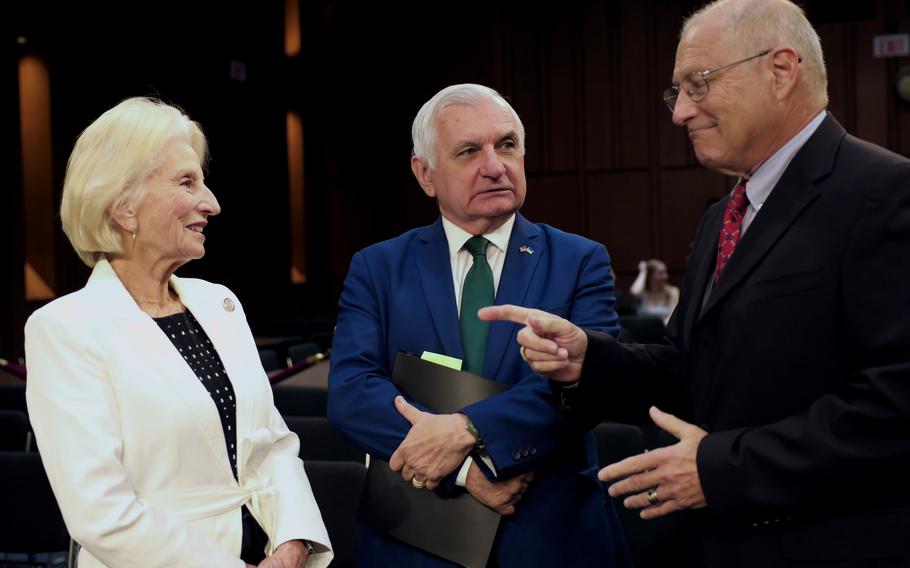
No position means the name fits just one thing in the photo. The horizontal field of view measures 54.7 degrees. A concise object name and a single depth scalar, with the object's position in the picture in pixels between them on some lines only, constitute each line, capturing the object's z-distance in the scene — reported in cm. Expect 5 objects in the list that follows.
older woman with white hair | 171
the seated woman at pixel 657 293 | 977
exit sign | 1216
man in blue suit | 188
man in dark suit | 141
